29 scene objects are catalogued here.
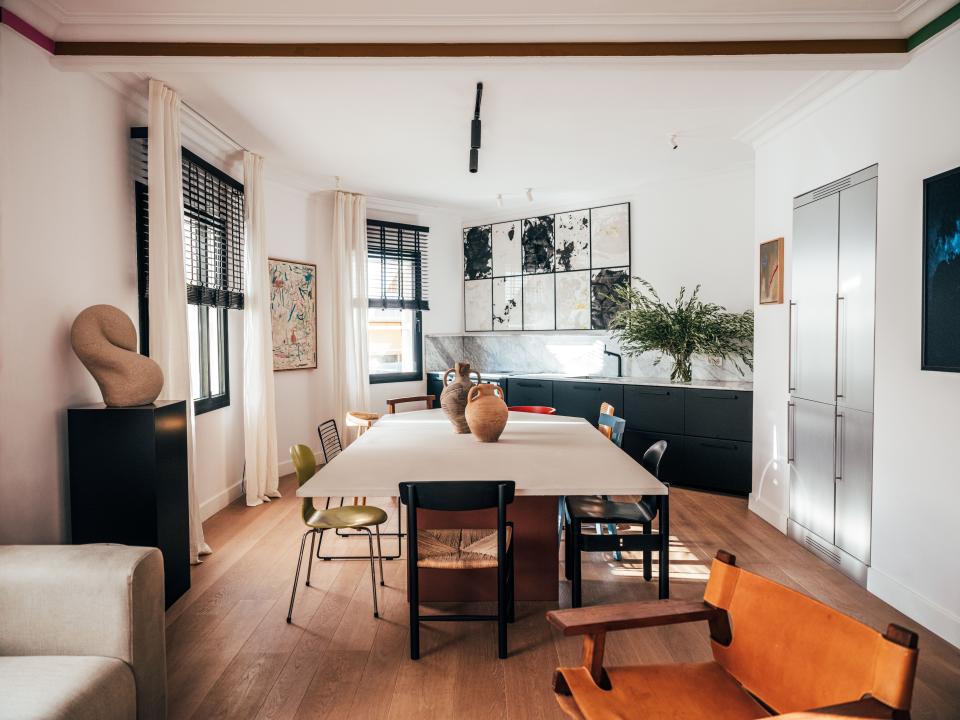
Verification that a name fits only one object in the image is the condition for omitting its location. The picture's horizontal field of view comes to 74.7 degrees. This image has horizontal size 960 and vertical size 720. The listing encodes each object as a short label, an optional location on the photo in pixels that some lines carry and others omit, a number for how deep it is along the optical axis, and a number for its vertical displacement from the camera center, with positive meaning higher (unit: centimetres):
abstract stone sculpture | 296 -8
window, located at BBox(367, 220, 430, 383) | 706 +50
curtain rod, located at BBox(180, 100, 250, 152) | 411 +155
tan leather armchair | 127 -71
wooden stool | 467 -59
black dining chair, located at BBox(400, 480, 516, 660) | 245 -89
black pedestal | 293 -62
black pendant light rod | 354 +116
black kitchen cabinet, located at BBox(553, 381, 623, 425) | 606 -56
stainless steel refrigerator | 340 -18
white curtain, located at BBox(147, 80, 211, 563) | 357 +50
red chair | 521 -56
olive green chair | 304 -88
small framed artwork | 439 +49
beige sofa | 183 -83
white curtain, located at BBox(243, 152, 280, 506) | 513 +4
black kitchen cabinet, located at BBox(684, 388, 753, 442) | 516 -62
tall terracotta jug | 372 -33
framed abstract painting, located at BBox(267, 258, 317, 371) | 585 +28
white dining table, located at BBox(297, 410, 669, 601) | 257 -57
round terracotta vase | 340 -40
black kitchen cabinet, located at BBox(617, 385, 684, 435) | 559 -61
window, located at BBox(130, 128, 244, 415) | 434 +53
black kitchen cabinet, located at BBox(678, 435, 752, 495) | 519 -105
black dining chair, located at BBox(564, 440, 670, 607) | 294 -91
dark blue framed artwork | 269 +30
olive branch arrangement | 561 +9
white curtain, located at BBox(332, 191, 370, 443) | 647 +39
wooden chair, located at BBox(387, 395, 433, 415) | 535 -52
